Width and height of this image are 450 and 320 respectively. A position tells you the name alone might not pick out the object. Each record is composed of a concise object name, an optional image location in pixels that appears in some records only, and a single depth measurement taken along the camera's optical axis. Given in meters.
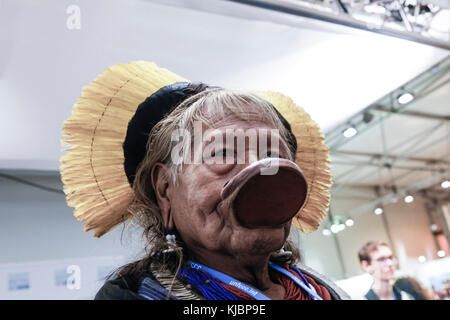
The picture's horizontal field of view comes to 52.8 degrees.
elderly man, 0.62
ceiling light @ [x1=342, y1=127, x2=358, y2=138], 4.71
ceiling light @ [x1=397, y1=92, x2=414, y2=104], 4.55
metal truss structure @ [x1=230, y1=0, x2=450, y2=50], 2.99
